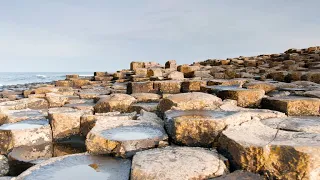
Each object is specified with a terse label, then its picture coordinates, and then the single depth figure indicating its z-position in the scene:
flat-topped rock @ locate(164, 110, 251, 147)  2.66
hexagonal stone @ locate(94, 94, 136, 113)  4.72
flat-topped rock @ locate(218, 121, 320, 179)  1.88
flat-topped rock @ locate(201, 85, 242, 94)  4.77
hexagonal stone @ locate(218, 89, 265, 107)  4.28
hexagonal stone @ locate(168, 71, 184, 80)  8.02
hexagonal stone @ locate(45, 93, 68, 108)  5.94
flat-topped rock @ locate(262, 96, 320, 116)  3.61
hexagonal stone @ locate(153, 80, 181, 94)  6.44
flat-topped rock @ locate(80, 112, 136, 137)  3.77
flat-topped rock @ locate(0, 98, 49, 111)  5.17
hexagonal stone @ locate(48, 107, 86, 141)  3.96
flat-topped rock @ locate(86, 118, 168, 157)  2.63
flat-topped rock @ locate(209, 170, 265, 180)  1.95
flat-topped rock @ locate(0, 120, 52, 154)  3.54
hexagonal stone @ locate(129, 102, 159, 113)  4.30
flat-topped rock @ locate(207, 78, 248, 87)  5.93
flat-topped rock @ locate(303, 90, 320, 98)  4.16
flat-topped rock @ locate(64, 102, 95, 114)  4.69
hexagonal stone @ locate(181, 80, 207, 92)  6.19
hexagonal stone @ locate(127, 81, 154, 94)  6.77
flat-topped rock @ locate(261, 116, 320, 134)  2.63
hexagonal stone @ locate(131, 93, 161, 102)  5.26
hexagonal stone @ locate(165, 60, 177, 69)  14.05
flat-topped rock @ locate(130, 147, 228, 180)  1.93
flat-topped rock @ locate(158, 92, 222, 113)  3.62
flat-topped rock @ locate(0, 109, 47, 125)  4.26
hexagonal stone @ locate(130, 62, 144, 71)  14.19
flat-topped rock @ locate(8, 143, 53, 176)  3.12
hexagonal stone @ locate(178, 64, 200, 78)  9.96
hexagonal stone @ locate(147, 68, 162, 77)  9.93
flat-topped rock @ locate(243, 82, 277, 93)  5.23
